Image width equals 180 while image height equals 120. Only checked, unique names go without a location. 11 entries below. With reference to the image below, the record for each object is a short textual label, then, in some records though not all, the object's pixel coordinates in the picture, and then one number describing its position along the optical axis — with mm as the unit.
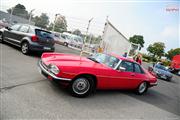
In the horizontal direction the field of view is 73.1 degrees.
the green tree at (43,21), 15650
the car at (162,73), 9770
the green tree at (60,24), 13374
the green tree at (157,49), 53338
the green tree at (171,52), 55678
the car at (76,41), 14260
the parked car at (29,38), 5986
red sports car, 3143
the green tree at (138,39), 67163
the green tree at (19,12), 16952
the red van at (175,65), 20719
